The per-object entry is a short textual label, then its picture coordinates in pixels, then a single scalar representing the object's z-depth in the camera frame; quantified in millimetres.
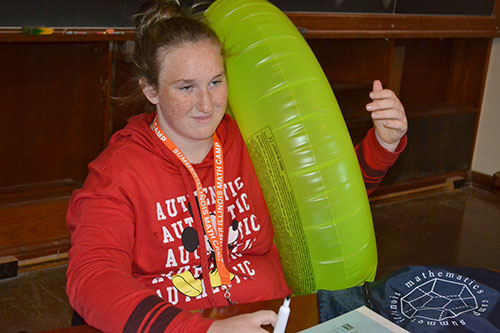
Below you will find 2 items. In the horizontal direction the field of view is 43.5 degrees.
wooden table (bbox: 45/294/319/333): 1027
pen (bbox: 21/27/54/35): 2176
